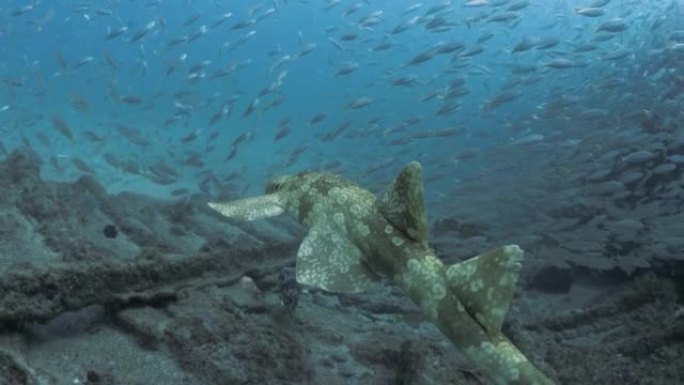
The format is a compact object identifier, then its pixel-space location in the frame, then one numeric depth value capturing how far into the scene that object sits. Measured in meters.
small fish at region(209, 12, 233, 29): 18.84
